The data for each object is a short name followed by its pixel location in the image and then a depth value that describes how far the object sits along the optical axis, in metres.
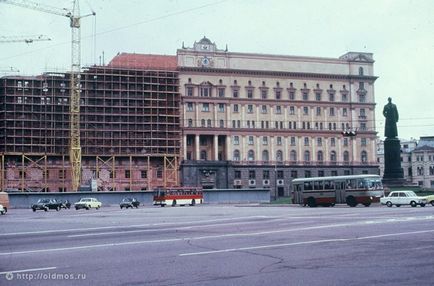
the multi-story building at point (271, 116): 96.19
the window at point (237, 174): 96.62
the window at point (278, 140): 100.94
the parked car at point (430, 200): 45.66
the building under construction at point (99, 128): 87.69
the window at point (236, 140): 98.36
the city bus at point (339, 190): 45.94
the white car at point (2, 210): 45.06
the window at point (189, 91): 96.38
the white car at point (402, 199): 44.40
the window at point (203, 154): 98.50
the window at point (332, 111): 104.69
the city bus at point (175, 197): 68.50
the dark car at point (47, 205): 56.97
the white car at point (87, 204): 59.31
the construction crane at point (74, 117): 87.88
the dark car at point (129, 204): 63.09
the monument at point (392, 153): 58.38
